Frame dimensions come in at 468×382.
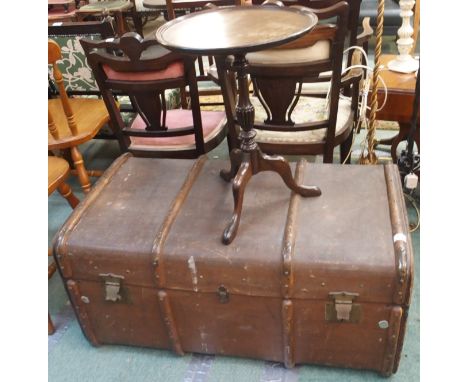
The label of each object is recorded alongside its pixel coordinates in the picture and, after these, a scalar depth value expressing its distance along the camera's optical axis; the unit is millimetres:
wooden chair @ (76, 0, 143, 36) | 4180
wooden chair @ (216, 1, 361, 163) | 1557
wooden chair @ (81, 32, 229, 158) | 1669
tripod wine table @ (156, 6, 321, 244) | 1118
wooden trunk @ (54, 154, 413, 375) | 1235
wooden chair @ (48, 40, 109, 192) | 1988
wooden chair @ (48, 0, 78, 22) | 4441
